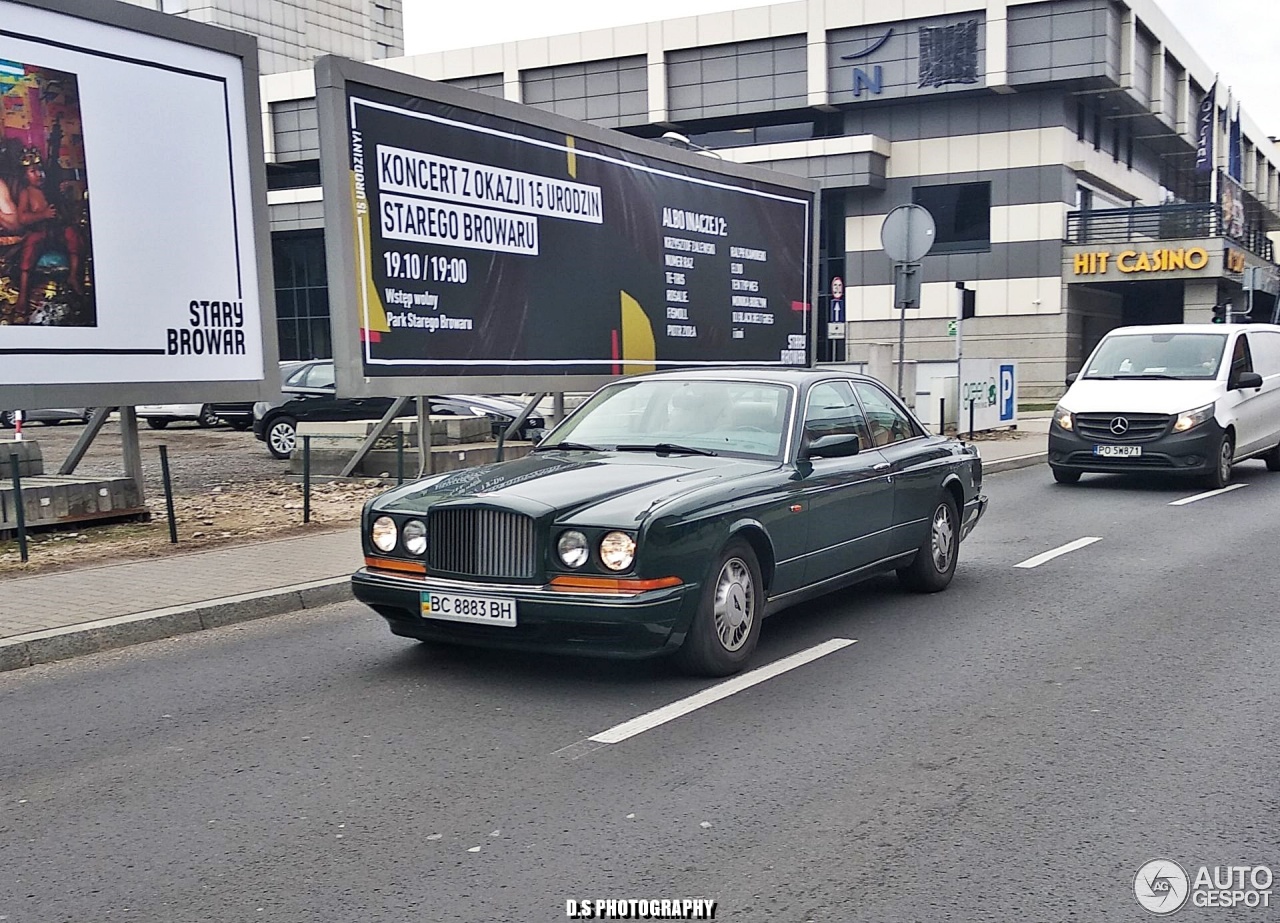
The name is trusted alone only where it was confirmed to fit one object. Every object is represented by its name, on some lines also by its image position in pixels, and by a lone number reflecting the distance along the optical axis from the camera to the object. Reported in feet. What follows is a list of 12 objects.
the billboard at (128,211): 33.78
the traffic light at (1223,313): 119.00
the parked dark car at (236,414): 86.99
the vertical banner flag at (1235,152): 161.17
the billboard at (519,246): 38.19
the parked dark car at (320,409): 63.26
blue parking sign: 80.12
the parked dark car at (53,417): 103.65
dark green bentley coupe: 19.20
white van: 47.60
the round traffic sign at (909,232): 55.72
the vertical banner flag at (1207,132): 145.59
